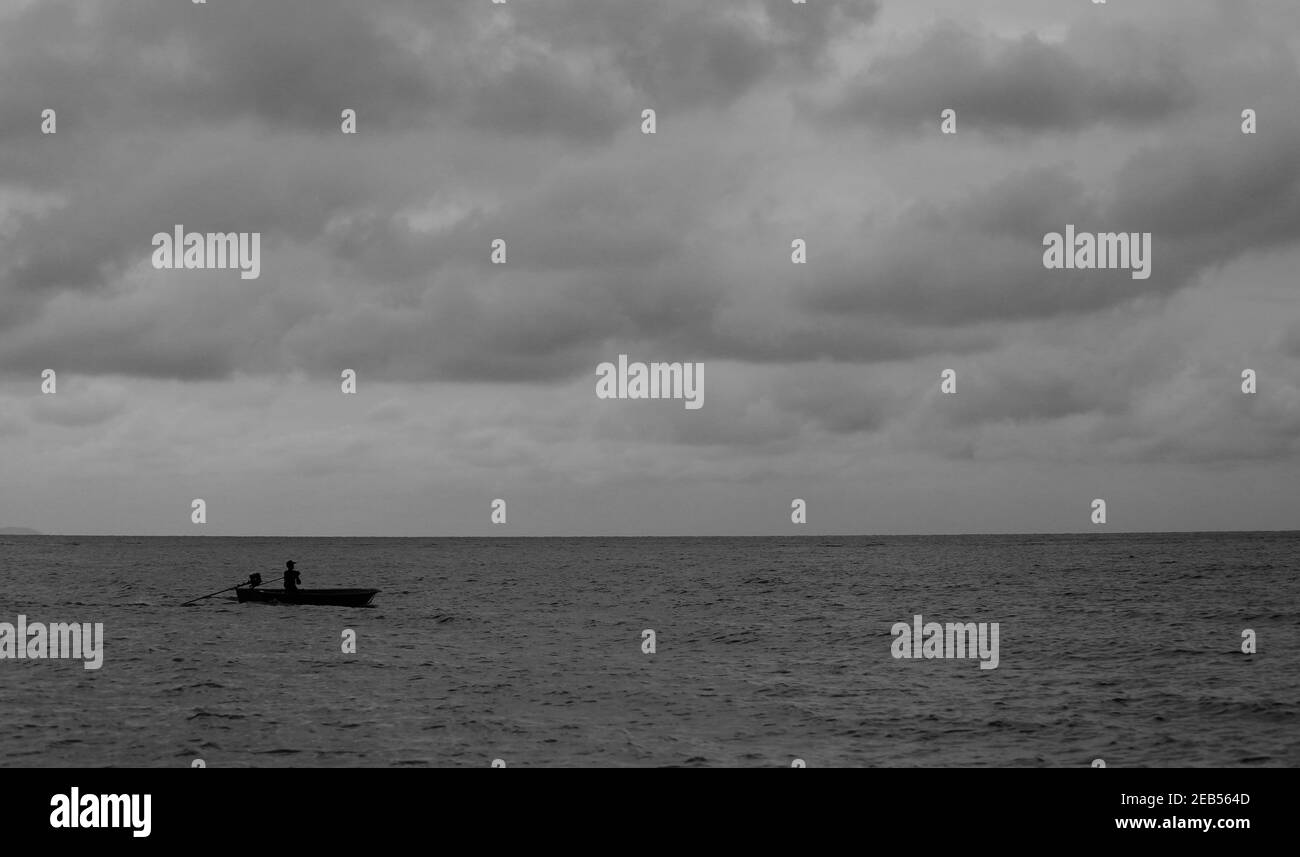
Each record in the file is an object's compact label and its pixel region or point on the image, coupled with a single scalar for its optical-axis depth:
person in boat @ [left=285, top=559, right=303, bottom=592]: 62.12
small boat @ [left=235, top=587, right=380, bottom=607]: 62.50
